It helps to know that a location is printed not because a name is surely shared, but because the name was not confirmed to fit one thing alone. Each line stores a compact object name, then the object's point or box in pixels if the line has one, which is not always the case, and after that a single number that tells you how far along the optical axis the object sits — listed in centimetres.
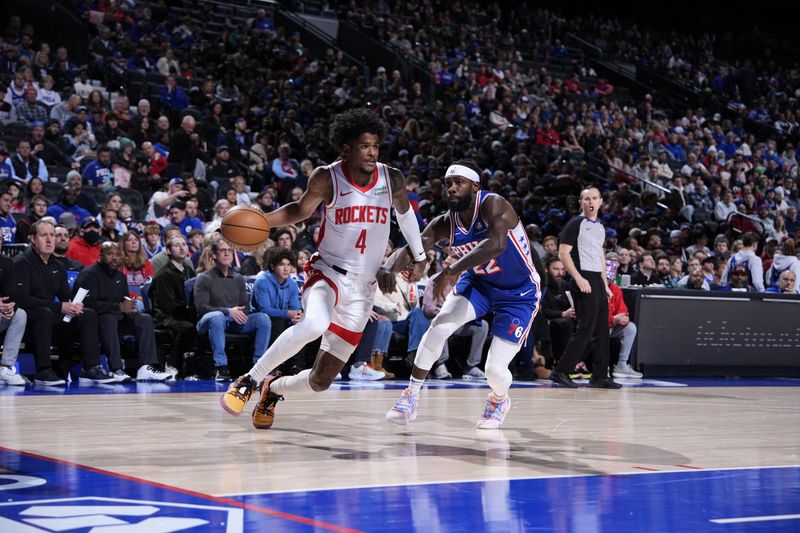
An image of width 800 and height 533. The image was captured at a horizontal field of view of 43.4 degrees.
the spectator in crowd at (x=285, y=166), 1525
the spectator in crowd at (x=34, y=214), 1054
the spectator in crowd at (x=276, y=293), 1041
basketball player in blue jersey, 671
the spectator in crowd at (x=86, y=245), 1064
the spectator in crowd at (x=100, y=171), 1321
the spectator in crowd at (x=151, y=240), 1109
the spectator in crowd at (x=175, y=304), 1018
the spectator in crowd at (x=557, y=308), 1210
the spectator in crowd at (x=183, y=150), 1452
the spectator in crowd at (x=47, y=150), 1327
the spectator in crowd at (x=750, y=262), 1408
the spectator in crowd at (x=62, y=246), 972
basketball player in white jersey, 607
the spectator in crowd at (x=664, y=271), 1374
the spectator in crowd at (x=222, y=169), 1477
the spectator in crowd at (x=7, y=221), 1061
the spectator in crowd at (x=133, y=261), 1018
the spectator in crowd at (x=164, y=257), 1054
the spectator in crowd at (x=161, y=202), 1245
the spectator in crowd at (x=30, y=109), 1452
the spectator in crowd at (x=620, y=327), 1217
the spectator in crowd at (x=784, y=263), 1441
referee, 1001
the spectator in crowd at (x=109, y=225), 1068
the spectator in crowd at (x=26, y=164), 1252
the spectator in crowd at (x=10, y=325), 891
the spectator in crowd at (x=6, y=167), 1233
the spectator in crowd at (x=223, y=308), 1001
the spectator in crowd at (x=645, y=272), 1319
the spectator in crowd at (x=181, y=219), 1215
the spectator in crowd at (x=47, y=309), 909
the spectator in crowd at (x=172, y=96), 1652
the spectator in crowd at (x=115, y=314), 951
